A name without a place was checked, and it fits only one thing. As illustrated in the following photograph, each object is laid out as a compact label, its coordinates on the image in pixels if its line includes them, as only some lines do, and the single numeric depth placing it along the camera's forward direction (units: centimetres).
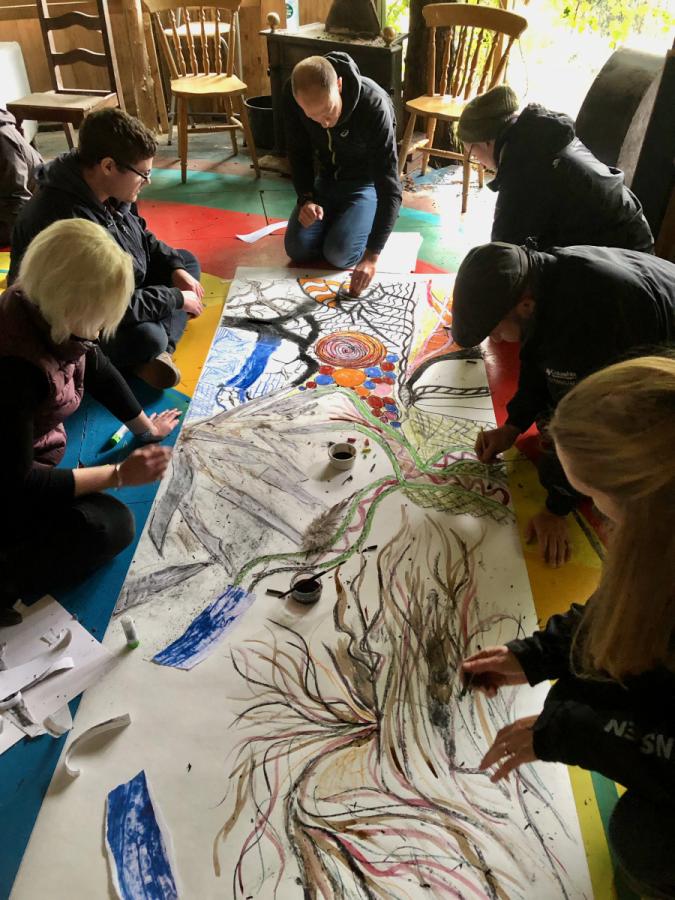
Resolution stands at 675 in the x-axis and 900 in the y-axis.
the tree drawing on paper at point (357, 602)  117
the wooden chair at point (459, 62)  349
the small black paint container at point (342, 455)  194
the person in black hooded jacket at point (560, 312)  166
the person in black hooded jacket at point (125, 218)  211
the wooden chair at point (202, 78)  390
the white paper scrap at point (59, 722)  135
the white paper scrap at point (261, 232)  340
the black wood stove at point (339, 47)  379
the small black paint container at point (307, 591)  157
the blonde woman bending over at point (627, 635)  88
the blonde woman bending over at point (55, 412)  146
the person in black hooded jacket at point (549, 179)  231
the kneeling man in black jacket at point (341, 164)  262
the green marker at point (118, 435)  211
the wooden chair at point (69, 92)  381
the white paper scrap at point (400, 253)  303
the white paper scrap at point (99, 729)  132
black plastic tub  446
